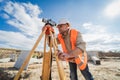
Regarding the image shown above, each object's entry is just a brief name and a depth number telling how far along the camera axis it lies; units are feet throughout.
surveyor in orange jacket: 3.26
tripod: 3.27
